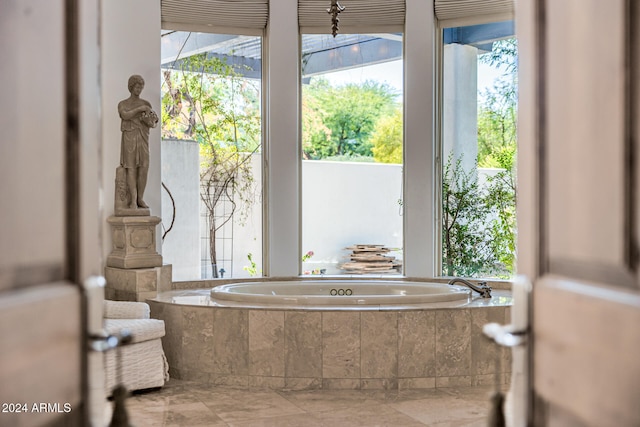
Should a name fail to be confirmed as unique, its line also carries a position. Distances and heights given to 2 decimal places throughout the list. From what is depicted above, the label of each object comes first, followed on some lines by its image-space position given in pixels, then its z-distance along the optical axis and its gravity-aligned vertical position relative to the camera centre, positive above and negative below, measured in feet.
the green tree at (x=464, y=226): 20.90 -0.73
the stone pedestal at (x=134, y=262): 17.40 -1.48
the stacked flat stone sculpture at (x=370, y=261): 21.70 -1.80
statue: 17.79 +1.47
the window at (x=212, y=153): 20.70 +1.42
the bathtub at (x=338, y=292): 15.28 -2.16
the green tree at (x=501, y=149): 20.51 +1.49
